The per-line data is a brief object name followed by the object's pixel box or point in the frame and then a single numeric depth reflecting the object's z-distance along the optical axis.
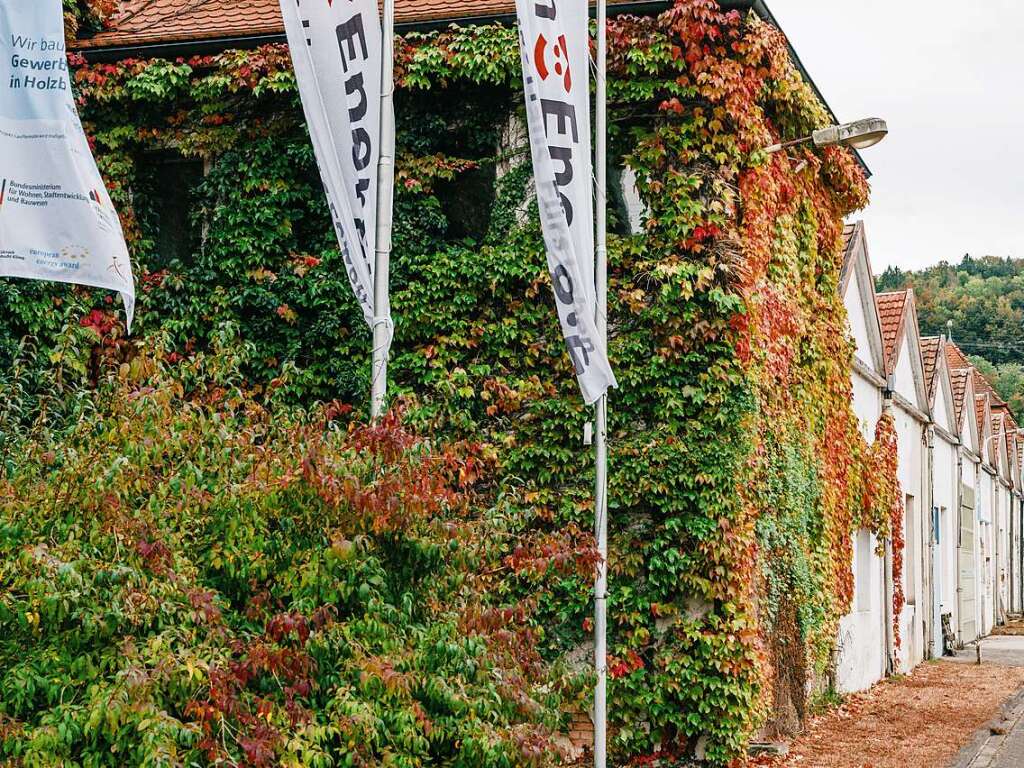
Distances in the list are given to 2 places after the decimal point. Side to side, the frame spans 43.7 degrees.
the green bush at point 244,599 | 5.90
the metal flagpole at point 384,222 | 8.92
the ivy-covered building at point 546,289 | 11.82
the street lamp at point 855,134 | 12.43
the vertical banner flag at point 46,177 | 8.46
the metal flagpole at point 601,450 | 10.02
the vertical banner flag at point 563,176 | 9.50
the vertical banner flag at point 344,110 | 9.17
